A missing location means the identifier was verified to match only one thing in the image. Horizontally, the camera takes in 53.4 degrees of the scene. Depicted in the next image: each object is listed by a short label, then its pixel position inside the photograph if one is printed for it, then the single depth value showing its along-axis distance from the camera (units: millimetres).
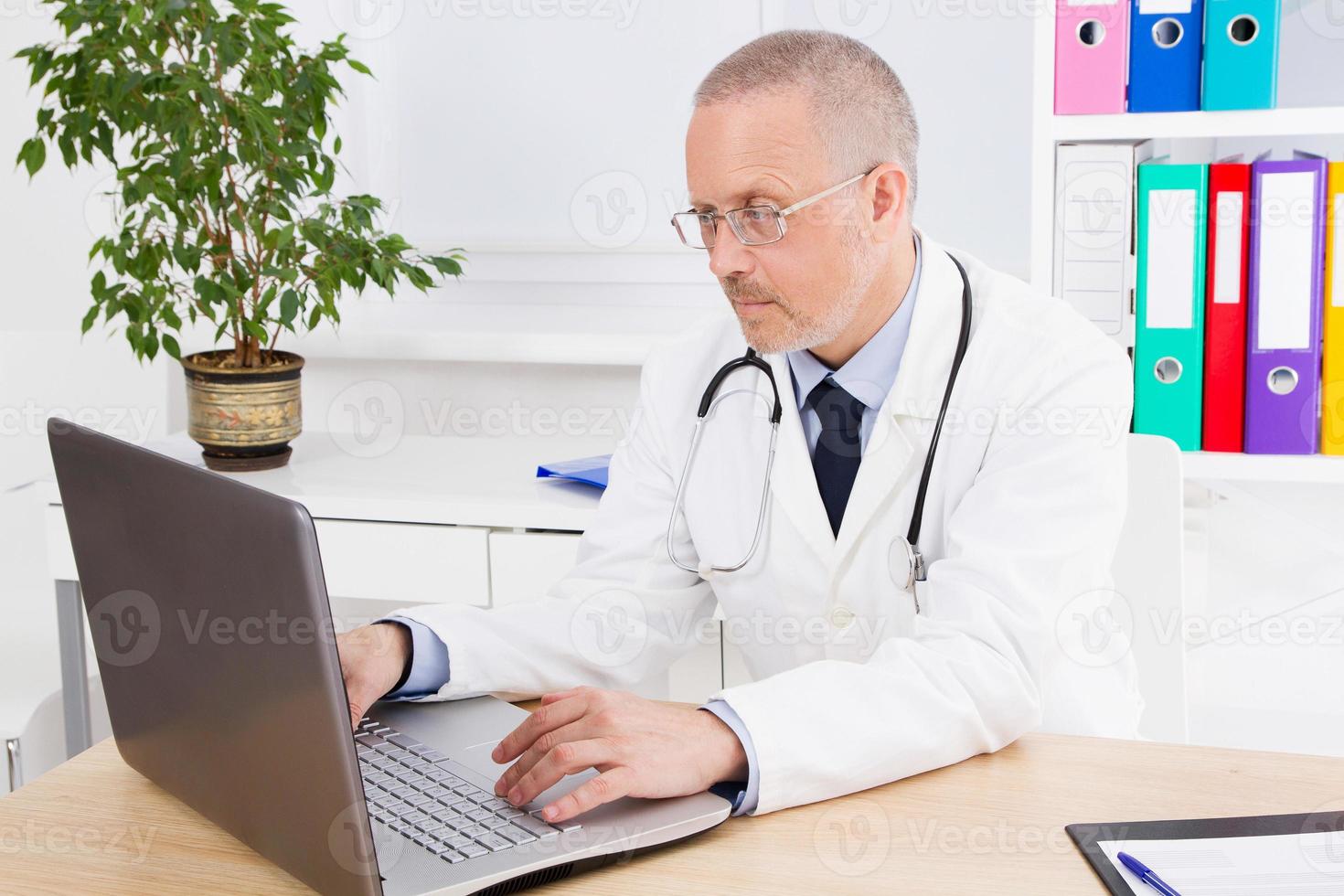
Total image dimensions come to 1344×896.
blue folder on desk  1933
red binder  1694
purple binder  1679
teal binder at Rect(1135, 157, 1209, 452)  1711
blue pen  773
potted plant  1873
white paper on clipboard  778
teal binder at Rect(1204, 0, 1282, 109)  1656
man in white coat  976
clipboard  837
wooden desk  813
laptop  715
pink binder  1709
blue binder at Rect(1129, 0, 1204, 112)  1692
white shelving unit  1689
